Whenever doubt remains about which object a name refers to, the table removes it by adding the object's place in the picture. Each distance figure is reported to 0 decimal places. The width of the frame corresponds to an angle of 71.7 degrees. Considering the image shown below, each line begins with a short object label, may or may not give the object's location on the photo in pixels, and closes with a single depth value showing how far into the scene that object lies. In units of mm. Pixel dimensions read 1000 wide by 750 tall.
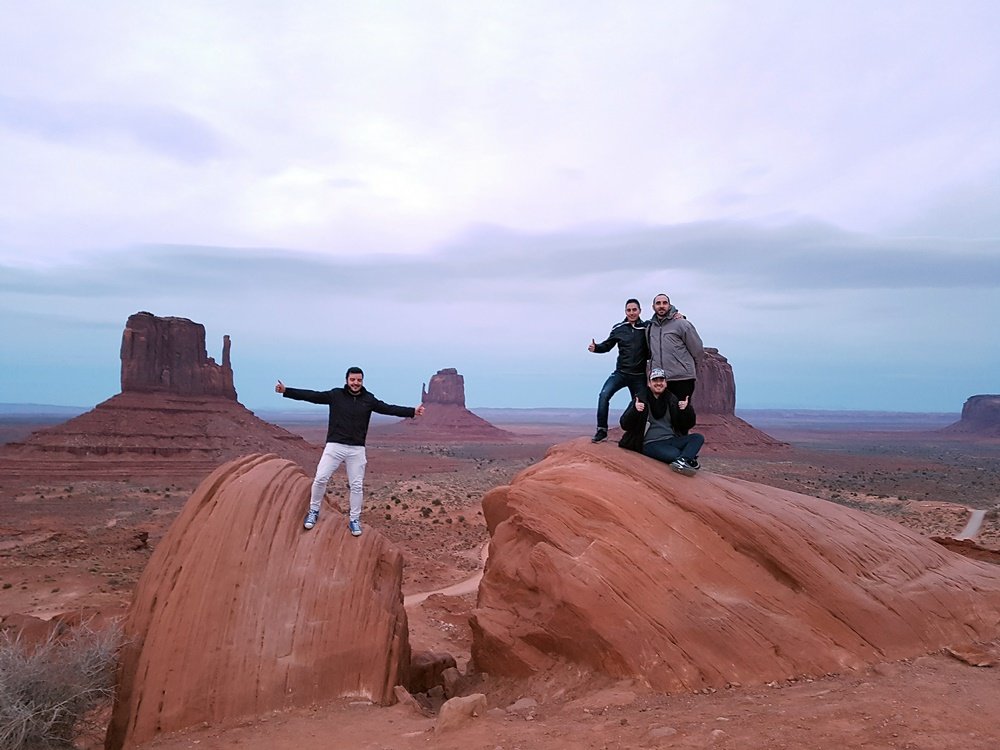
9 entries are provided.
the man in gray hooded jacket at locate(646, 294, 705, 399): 8602
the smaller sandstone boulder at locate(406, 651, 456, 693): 9898
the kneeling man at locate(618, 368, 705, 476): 8672
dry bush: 6141
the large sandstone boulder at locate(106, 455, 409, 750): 7039
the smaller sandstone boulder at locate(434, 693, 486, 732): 6203
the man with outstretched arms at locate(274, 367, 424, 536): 8766
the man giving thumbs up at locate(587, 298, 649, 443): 9188
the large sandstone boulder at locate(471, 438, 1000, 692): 6969
